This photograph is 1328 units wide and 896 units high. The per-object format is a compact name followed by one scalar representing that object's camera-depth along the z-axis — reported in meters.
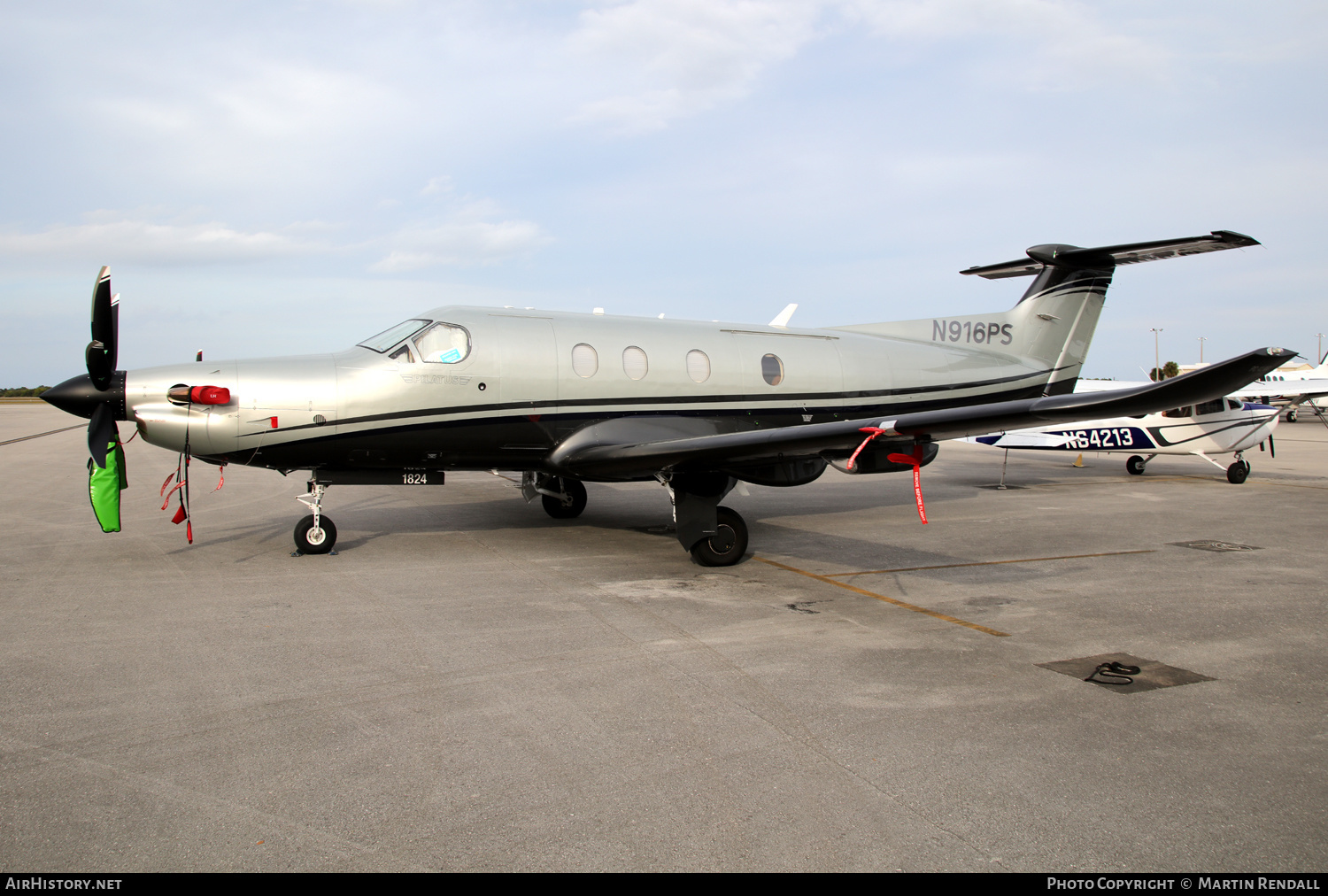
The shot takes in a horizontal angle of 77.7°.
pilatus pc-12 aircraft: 8.53
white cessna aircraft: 17.39
